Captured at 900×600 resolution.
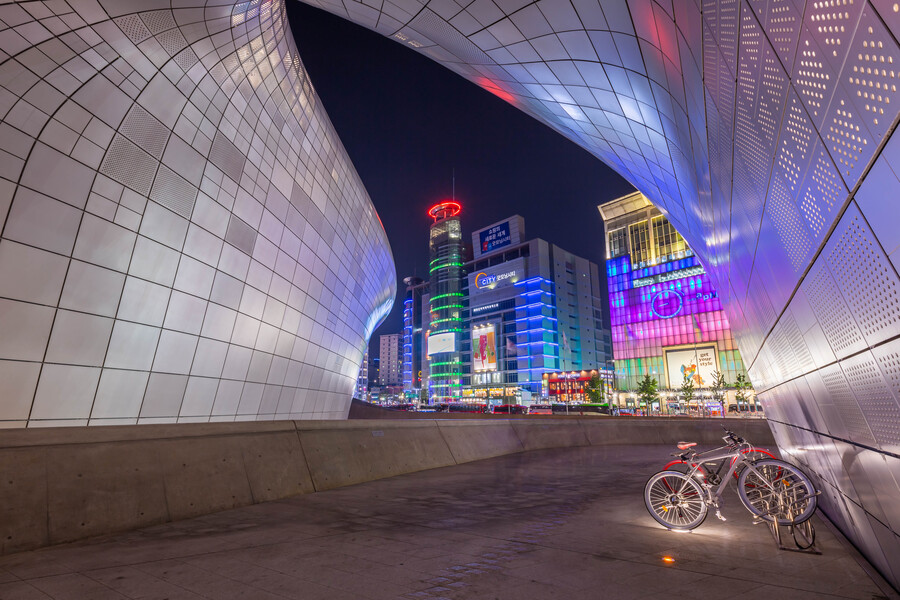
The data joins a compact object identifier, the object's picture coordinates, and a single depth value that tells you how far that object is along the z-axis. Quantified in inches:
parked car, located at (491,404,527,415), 2568.9
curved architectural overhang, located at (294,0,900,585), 95.3
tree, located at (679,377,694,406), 3341.3
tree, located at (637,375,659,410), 3454.2
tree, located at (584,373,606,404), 4057.6
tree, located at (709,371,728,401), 3587.1
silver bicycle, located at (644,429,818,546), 254.2
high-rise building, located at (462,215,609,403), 5162.4
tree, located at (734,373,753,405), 3318.2
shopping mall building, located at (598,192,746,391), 3907.5
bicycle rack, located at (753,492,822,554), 226.2
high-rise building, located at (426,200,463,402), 6008.9
